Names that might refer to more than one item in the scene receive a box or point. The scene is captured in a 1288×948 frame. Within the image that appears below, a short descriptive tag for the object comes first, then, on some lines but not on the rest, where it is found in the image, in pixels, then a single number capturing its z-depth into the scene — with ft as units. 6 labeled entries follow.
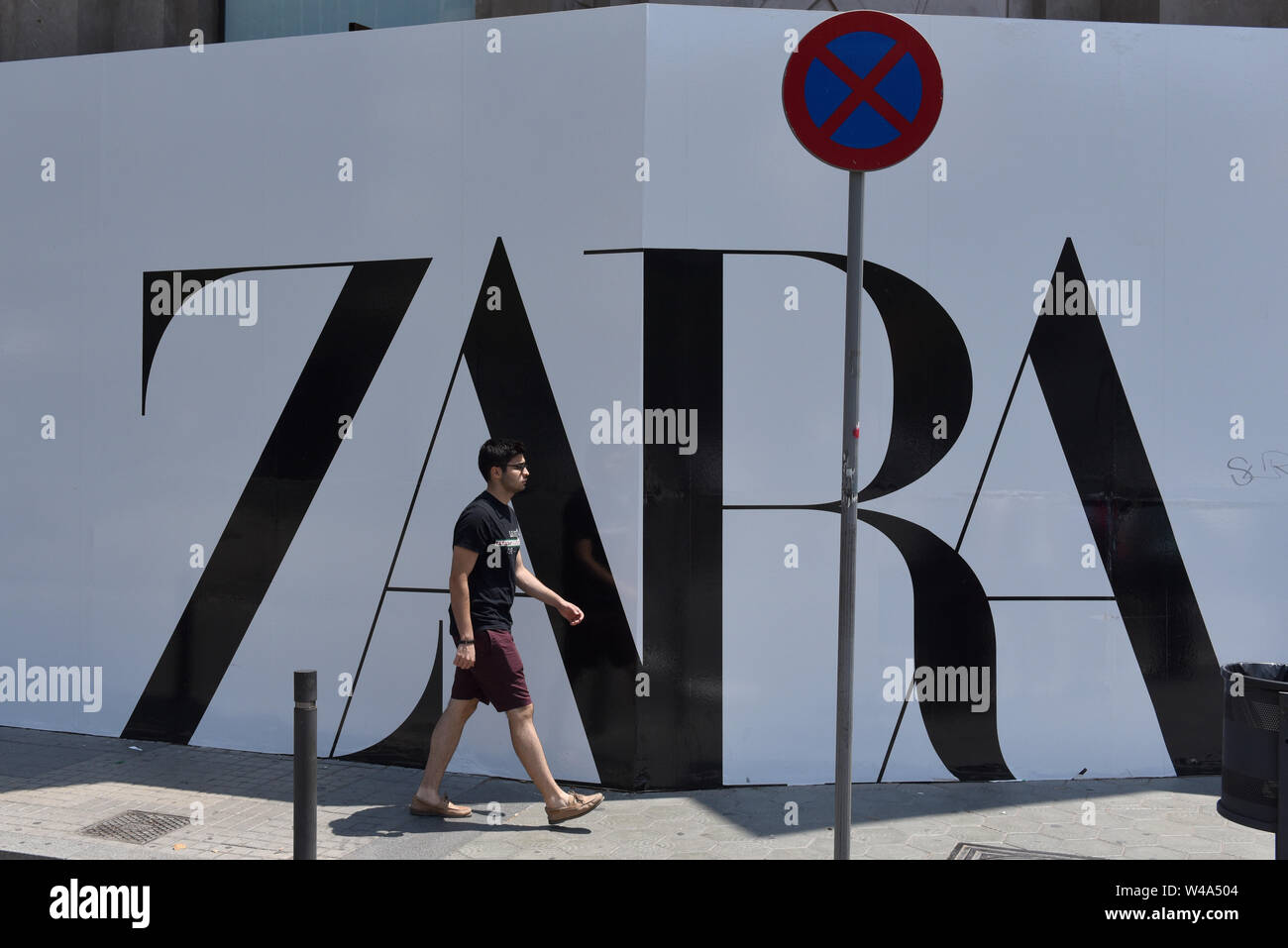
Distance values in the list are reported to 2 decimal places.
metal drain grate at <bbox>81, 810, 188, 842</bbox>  18.24
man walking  18.85
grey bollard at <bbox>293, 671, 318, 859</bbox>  14.82
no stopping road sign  14.66
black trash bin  14.16
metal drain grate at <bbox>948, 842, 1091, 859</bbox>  17.29
